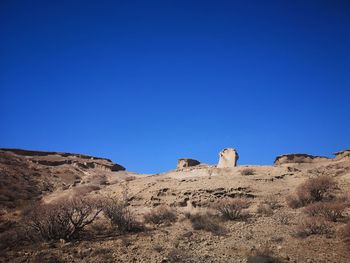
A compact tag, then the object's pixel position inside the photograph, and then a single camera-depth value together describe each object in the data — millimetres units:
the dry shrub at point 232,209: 14352
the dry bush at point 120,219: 13914
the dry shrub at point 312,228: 10867
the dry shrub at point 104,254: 10484
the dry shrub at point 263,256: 8805
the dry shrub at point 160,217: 15188
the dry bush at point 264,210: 14578
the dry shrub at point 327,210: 12195
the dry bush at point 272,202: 15625
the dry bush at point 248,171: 22553
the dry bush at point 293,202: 15133
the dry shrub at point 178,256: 9823
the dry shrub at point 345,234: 9820
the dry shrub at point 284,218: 12845
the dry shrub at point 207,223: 12737
